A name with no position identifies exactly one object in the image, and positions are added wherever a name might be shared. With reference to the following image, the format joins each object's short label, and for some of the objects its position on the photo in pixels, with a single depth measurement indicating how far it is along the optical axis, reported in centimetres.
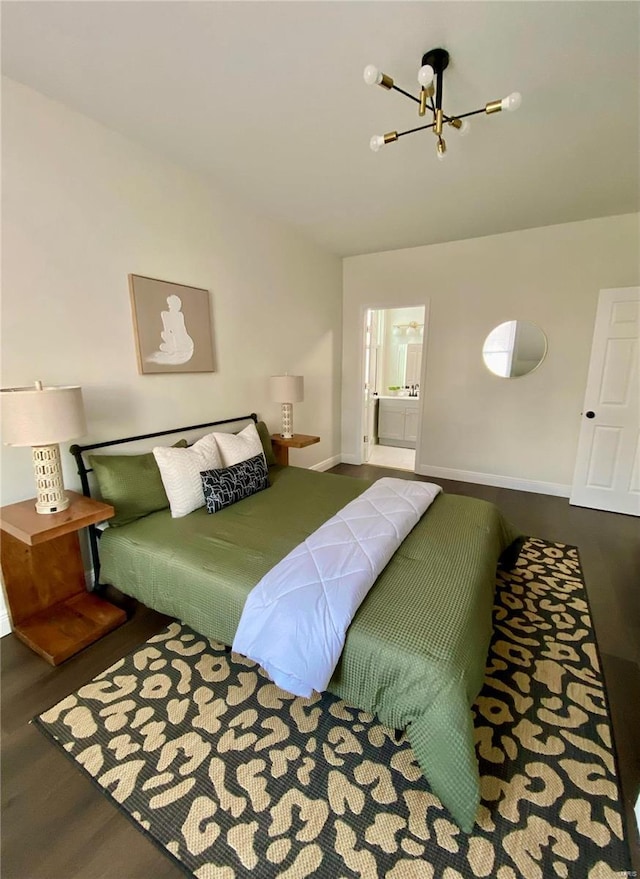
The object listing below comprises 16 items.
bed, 123
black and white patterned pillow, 246
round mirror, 397
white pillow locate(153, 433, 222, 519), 238
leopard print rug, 115
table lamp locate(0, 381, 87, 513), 172
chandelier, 147
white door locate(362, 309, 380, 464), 522
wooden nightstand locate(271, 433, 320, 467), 362
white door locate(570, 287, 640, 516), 340
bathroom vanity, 615
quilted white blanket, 141
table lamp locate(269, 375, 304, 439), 360
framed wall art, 252
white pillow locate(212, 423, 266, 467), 285
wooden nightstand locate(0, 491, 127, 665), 184
